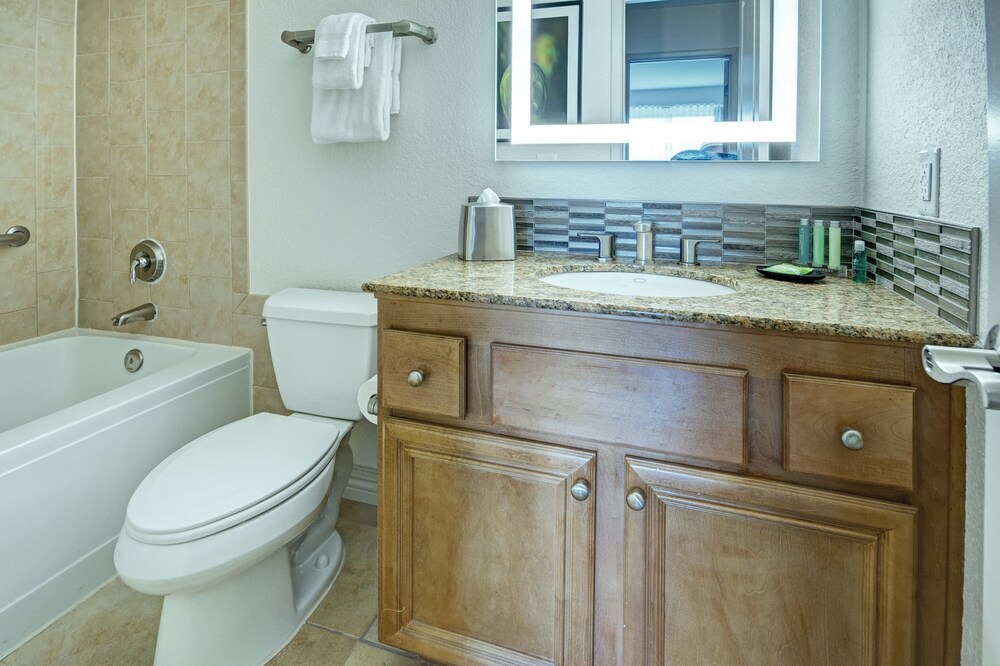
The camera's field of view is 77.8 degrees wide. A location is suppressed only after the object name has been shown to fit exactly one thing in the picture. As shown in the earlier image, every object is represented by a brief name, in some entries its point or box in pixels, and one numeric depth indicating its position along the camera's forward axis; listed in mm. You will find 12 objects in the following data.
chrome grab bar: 2102
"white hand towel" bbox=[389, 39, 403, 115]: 1790
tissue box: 1557
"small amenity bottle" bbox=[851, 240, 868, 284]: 1365
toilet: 1254
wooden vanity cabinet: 939
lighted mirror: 1467
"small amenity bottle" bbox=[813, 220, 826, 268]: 1456
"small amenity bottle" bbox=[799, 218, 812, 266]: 1477
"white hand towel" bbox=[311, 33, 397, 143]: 1758
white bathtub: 1479
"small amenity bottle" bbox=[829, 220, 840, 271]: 1435
